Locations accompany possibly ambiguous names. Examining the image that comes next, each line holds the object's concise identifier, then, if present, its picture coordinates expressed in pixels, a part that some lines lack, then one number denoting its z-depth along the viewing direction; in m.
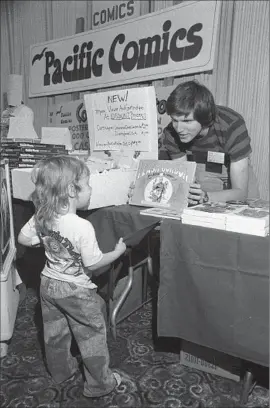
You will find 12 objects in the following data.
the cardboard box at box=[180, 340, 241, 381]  1.65
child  1.45
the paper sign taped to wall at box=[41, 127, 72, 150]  2.32
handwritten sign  2.05
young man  1.90
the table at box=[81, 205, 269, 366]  1.32
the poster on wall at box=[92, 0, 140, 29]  3.05
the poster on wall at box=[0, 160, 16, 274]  1.88
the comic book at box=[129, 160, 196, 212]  1.71
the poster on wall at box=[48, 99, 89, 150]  3.41
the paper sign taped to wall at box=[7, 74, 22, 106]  3.28
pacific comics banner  2.61
